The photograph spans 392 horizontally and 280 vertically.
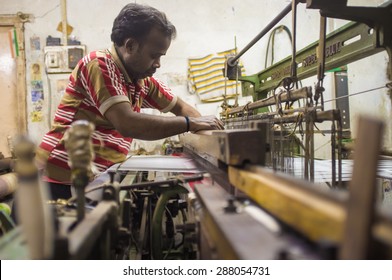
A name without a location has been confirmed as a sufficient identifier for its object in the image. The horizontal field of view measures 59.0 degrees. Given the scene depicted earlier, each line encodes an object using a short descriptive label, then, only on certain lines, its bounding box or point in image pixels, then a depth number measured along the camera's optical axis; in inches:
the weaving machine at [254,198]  16.1
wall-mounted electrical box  171.6
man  66.6
